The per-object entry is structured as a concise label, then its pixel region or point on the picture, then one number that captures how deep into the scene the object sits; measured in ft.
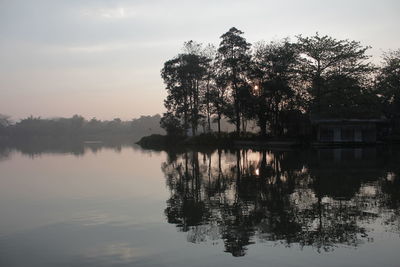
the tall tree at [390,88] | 178.81
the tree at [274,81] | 167.12
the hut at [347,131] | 161.07
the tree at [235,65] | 183.52
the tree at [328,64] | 168.66
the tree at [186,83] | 202.39
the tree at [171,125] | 209.87
